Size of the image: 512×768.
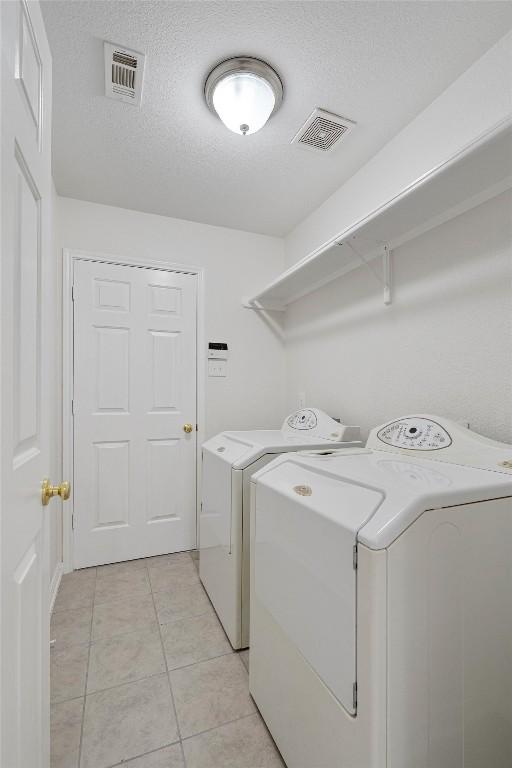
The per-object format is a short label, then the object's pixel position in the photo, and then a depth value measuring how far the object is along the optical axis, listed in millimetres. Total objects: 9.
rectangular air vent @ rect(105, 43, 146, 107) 1412
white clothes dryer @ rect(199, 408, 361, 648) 1713
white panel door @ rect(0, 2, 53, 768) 609
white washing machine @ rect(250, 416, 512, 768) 804
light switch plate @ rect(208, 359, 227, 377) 2861
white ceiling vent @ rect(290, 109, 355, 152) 1730
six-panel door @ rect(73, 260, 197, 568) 2525
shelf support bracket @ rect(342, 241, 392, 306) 1919
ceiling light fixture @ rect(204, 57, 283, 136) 1447
